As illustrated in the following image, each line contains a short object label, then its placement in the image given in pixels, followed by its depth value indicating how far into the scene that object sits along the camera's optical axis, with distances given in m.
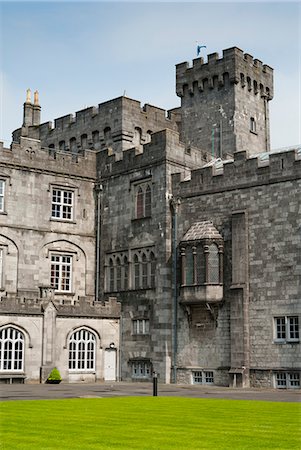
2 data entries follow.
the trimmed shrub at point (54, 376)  33.41
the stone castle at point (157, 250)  31.83
